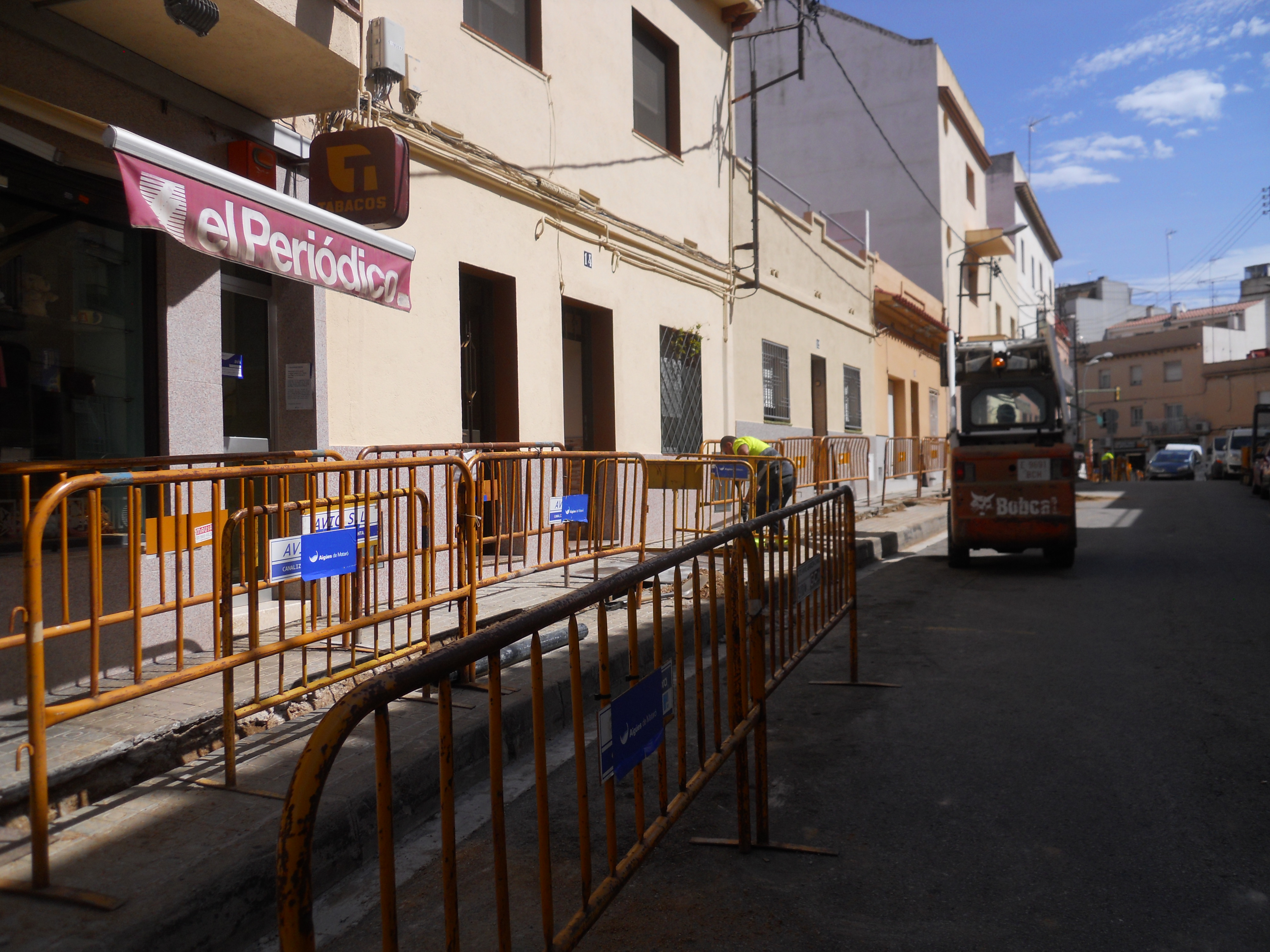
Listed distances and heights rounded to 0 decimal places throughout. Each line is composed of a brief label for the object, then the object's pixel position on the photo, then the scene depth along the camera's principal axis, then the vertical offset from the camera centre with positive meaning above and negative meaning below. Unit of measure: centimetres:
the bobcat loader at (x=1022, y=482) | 1023 -26
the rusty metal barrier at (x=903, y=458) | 2152 +7
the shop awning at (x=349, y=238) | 523 +175
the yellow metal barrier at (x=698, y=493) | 928 -30
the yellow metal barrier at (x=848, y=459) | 1592 +5
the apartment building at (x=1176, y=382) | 5922 +468
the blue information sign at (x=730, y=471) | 971 -7
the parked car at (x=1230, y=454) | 3488 -1
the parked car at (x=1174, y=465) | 4231 -46
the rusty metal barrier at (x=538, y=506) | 629 -27
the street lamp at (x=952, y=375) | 1173 +104
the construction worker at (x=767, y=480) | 949 -18
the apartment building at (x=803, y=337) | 1562 +239
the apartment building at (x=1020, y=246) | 3762 +943
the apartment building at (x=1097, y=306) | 7544 +1213
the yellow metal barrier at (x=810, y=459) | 1476 +6
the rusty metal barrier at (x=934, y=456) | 2339 +10
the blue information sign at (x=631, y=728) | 238 -69
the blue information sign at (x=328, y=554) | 420 -36
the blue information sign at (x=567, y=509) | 671 -29
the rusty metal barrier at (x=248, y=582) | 304 -49
